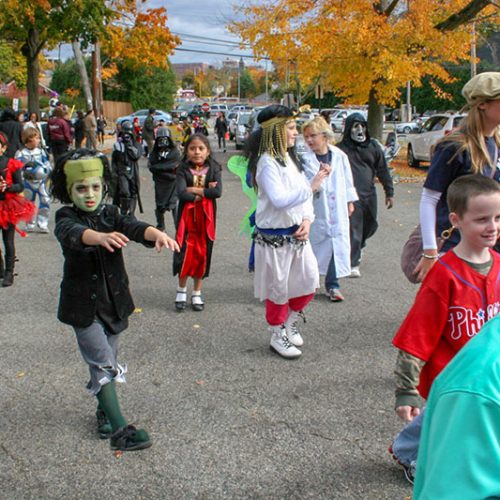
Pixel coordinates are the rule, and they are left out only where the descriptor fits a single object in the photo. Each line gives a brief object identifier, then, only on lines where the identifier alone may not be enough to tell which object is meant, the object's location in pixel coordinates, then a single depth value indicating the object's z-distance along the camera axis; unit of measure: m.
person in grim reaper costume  7.27
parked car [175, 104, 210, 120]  26.77
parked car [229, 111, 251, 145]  28.48
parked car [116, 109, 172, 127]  44.05
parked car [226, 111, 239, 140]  31.77
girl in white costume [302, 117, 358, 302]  6.41
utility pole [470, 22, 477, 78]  18.36
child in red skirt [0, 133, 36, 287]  7.18
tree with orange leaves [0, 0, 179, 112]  18.77
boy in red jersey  2.68
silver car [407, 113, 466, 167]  19.47
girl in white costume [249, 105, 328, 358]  4.91
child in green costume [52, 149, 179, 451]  3.63
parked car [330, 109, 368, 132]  43.19
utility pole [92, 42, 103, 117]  29.97
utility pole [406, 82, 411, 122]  45.72
